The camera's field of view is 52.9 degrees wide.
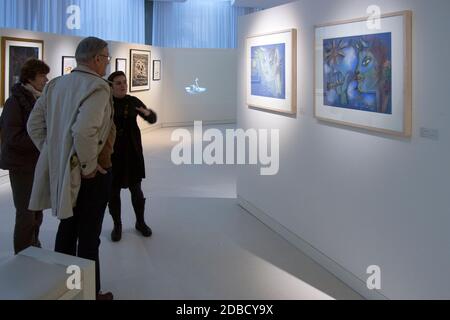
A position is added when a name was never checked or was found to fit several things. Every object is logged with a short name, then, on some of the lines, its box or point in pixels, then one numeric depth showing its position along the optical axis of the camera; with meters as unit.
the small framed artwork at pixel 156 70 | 16.77
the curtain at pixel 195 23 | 18.84
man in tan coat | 3.28
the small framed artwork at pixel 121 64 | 13.92
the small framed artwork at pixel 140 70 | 14.97
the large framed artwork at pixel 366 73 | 3.57
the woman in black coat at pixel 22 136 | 4.29
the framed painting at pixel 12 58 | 8.66
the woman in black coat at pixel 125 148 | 5.25
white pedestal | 1.84
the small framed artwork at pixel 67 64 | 11.09
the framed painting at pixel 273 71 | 5.45
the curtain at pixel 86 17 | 10.68
